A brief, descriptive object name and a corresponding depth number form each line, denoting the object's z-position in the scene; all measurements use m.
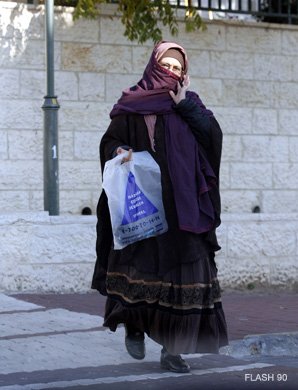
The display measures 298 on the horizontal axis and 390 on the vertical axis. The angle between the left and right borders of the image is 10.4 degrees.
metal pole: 15.78
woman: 9.57
